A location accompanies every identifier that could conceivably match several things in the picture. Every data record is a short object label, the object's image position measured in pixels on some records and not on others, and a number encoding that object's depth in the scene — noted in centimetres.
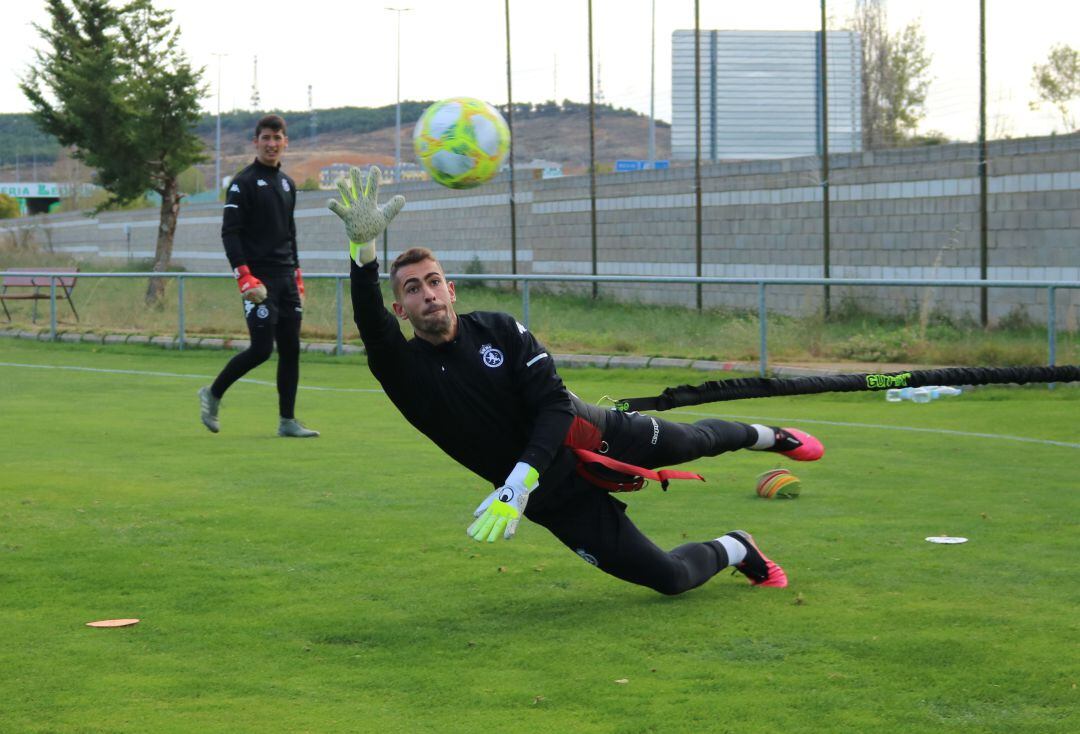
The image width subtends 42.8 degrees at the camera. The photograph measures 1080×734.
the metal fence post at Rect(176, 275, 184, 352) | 2198
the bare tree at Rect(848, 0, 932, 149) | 3778
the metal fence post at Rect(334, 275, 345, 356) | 2059
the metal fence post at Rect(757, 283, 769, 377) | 1674
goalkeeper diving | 560
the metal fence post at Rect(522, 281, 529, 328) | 1900
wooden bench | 2483
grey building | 5981
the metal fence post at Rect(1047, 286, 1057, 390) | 1495
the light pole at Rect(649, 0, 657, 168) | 3691
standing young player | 1126
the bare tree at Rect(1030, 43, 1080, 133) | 3690
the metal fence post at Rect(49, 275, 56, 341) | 2364
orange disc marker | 569
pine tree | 3819
